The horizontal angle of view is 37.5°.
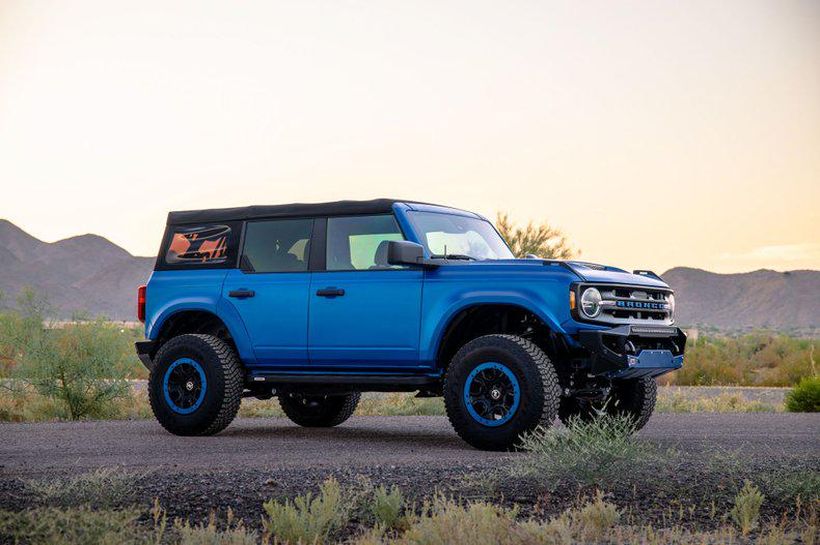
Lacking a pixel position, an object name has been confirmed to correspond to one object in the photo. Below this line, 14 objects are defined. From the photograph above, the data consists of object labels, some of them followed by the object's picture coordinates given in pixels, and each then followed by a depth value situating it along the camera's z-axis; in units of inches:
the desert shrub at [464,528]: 267.8
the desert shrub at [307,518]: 288.8
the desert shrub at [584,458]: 366.3
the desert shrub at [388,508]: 308.8
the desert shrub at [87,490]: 327.9
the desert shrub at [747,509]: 309.8
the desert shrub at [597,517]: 294.7
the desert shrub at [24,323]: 786.8
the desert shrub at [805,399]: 843.4
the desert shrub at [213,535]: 267.4
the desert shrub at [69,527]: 277.9
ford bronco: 470.0
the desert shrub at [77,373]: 753.0
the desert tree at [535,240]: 1676.9
